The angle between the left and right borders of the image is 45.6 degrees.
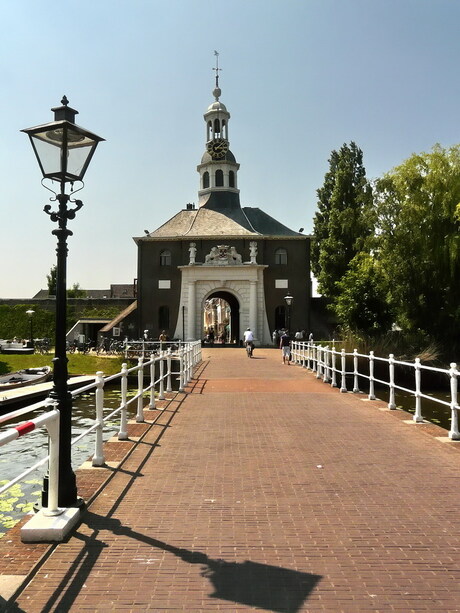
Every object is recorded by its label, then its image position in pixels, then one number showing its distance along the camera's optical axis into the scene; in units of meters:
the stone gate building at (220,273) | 43.91
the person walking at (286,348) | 26.28
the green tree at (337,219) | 42.59
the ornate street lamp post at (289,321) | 40.16
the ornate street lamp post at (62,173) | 5.29
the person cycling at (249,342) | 30.05
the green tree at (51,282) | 73.56
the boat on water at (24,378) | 20.34
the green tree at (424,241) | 28.50
